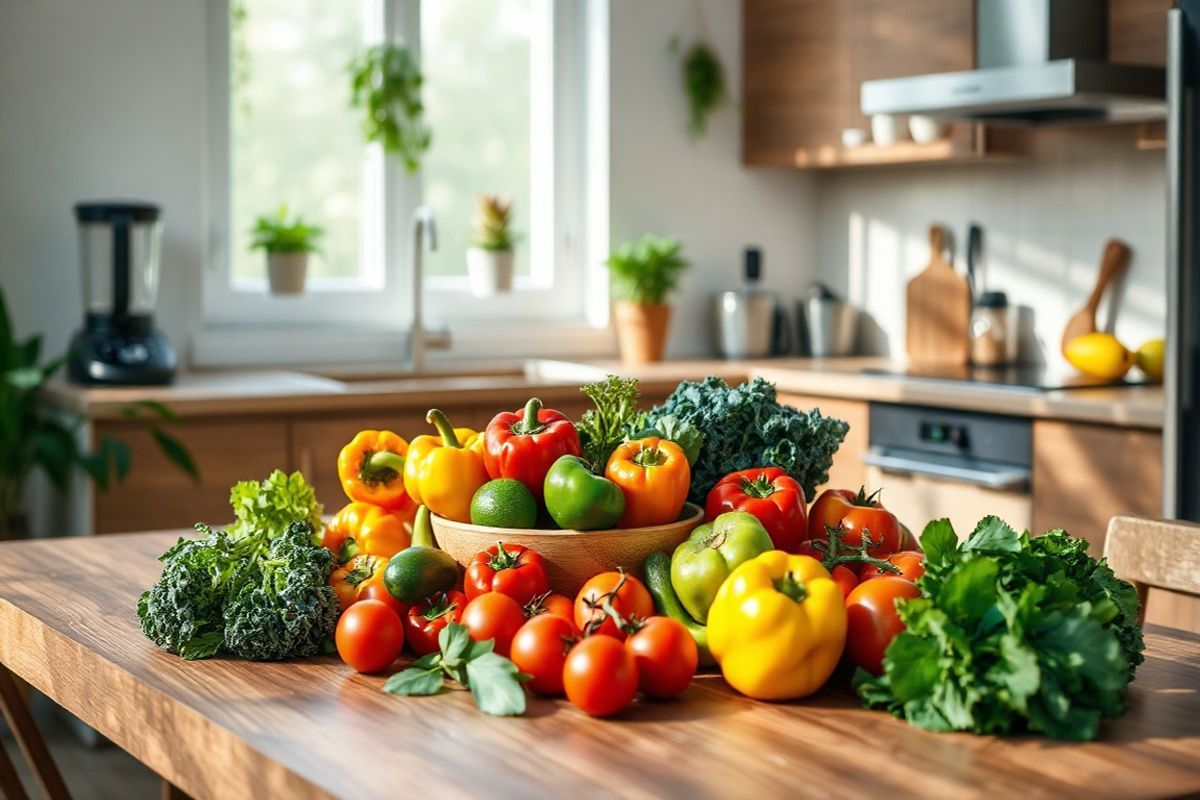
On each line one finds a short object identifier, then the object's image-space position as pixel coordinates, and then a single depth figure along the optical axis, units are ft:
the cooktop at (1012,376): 11.49
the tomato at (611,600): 4.20
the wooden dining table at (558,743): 3.44
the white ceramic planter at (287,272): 13.52
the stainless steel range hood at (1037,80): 11.32
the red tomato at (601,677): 3.92
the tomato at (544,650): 4.09
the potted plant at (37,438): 10.93
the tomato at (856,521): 4.76
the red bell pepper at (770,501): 4.67
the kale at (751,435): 5.05
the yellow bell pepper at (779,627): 4.05
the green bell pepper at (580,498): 4.43
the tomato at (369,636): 4.33
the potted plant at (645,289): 14.69
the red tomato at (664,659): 4.05
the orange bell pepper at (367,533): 5.12
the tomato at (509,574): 4.39
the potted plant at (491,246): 14.35
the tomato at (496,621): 4.24
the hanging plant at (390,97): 14.02
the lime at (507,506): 4.58
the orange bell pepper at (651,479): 4.57
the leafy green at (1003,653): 3.76
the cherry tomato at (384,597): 4.52
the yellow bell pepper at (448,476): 4.73
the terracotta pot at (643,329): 14.72
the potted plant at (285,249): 13.51
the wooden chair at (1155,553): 5.50
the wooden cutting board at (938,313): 14.42
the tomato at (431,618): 4.45
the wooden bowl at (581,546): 4.53
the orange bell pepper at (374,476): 5.28
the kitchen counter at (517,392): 10.78
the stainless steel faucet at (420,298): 13.50
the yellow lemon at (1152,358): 11.88
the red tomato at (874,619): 4.16
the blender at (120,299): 11.71
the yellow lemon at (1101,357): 11.93
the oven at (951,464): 11.15
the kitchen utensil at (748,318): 15.31
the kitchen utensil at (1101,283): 12.82
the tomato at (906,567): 4.46
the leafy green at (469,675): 3.98
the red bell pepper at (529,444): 4.65
